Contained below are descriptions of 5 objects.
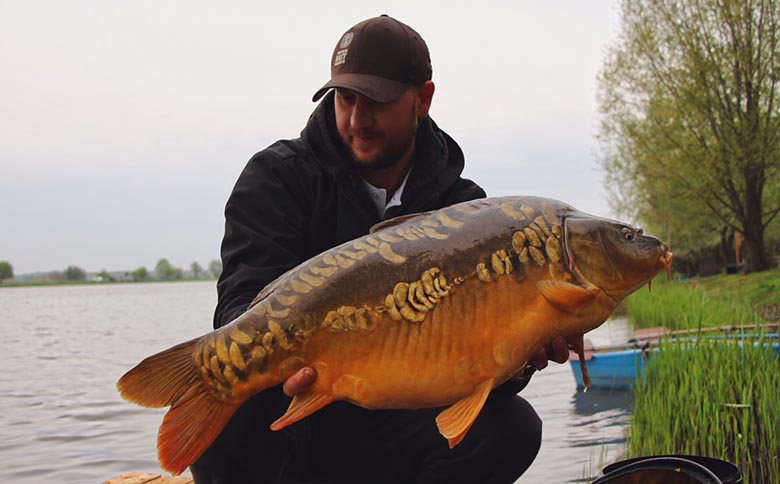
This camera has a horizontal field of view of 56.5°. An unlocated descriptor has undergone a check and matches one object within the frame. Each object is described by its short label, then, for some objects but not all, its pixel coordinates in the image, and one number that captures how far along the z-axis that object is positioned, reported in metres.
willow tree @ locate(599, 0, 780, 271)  15.55
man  2.25
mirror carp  1.64
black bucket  1.96
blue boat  7.04
